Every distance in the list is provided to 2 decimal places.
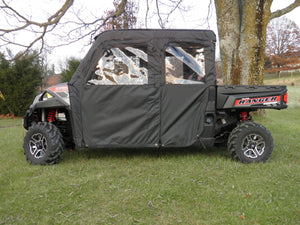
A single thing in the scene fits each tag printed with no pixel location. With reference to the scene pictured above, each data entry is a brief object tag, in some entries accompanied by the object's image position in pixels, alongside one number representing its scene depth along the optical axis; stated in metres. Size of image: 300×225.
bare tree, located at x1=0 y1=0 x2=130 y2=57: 9.94
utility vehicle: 3.94
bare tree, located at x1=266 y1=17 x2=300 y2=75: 40.12
